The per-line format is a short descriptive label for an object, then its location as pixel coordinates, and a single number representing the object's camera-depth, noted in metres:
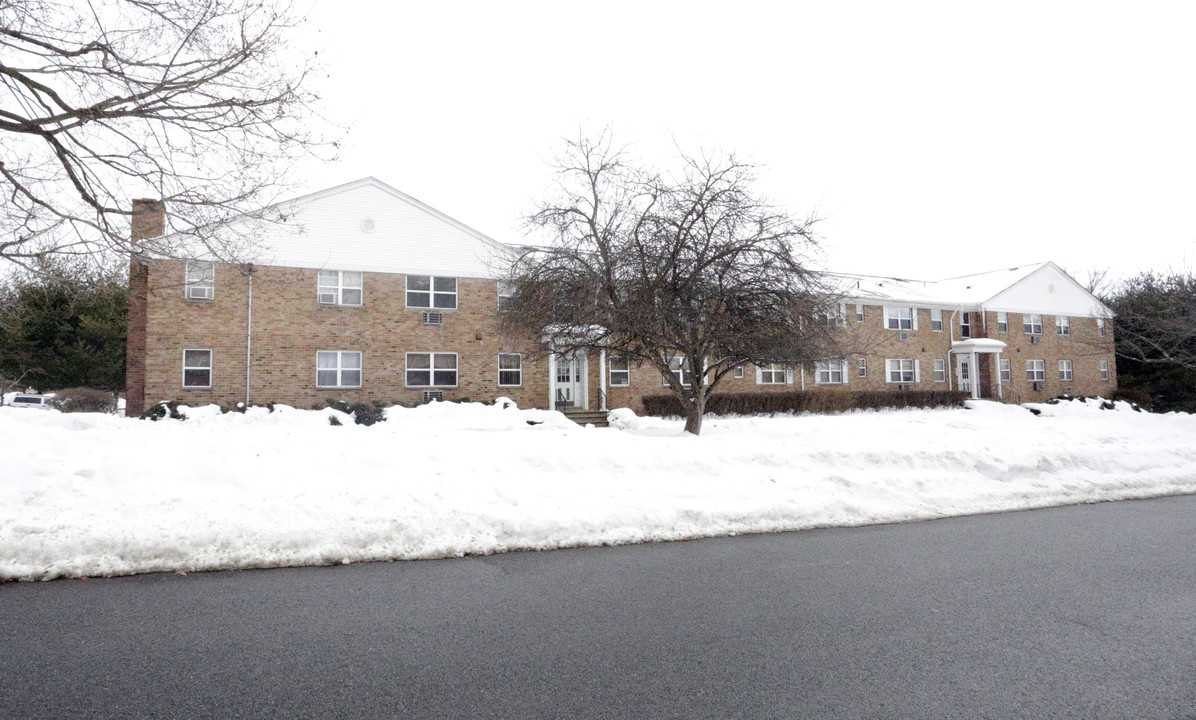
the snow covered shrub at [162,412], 17.87
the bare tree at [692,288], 13.27
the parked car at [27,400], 28.86
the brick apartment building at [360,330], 20.80
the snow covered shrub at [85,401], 24.56
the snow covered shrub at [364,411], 18.08
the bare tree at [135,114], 7.58
